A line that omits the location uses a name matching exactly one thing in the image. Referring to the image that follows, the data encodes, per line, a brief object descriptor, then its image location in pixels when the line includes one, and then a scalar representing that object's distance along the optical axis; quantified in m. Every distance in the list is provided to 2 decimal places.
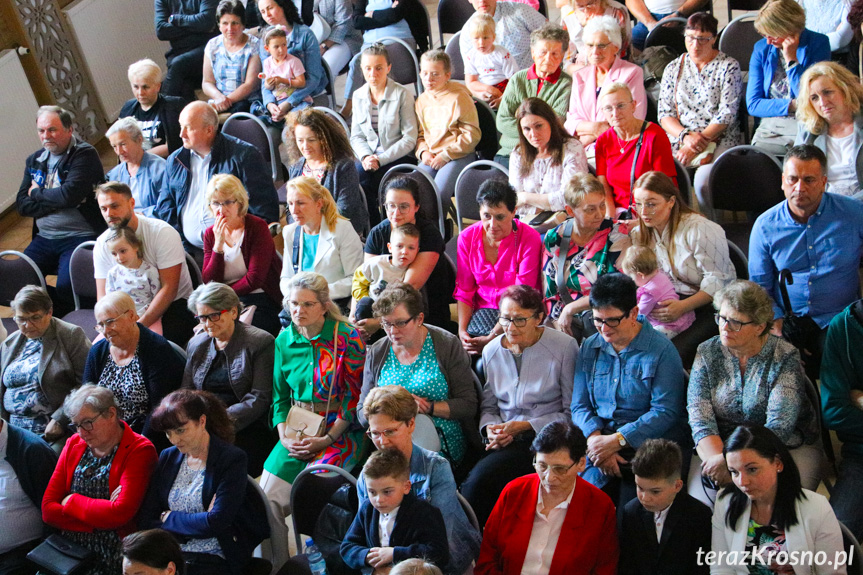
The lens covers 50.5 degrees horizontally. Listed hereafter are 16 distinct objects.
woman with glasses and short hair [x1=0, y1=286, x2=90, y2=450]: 3.99
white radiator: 6.61
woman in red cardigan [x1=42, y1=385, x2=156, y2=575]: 3.32
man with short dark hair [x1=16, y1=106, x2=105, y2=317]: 5.15
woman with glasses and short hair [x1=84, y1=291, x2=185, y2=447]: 3.84
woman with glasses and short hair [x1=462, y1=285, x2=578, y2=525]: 3.29
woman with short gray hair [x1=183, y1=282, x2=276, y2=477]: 3.73
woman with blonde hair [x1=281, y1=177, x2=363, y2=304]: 4.31
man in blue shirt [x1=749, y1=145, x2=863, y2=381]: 3.56
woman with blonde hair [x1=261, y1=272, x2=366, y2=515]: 3.57
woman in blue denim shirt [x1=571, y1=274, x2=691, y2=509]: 3.18
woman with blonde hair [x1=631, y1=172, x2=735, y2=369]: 3.62
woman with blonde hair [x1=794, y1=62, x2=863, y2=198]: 4.04
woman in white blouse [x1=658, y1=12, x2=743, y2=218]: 4.75
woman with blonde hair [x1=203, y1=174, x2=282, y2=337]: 4.42
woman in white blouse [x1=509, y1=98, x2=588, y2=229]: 4.45
